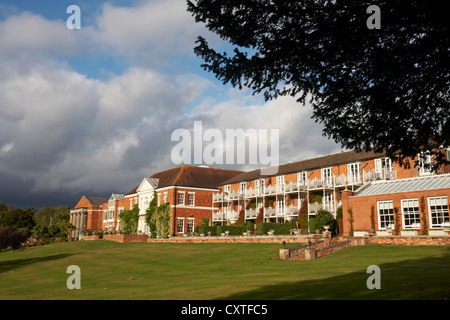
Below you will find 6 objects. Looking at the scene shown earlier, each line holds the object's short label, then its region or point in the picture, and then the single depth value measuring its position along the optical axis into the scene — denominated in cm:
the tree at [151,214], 5316
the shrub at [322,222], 3350
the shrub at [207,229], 4484
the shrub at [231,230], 4344
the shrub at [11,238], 3588
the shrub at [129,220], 5819
